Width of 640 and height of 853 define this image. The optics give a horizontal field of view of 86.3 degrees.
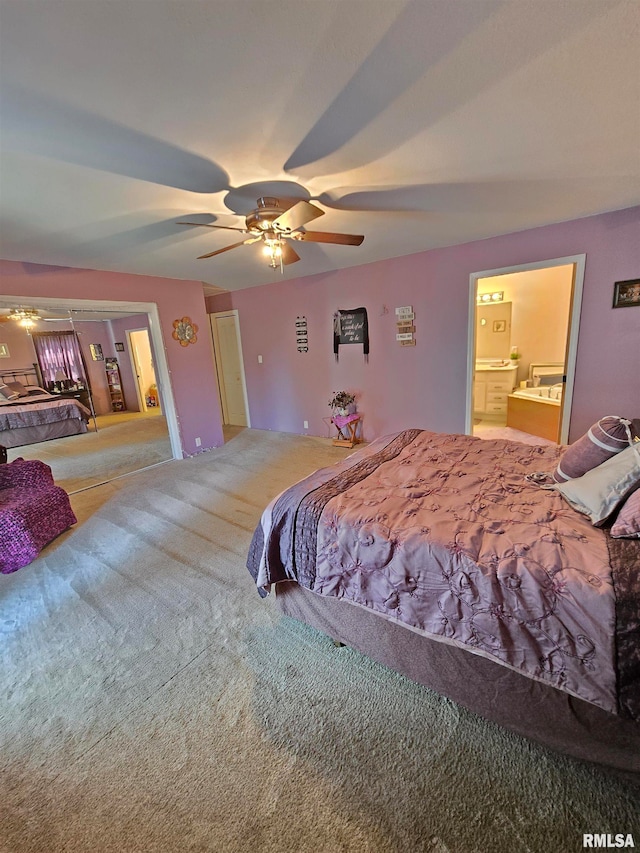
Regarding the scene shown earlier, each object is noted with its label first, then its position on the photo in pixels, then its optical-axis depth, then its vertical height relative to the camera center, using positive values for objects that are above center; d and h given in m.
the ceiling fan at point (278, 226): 1.99 +0.76
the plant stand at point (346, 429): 4.70 -1.17
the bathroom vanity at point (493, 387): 5.51 -0.83
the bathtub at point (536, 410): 4.39 -1.04
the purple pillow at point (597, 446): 1.47 -0.51
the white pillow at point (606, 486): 1.33 -0.62
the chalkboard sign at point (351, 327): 4.62 +0.24
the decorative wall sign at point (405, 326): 4.22 +0.19
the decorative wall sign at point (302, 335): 5.17 +0.20
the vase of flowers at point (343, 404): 4.70 -0.79
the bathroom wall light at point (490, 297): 5.74 +0.64
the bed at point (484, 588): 1.08 -0.91
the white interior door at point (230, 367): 6.06 -0.24
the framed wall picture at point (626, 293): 2.93 +0.28
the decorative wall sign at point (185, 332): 4.64 +0.33
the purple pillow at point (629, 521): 1.19 -0.68
